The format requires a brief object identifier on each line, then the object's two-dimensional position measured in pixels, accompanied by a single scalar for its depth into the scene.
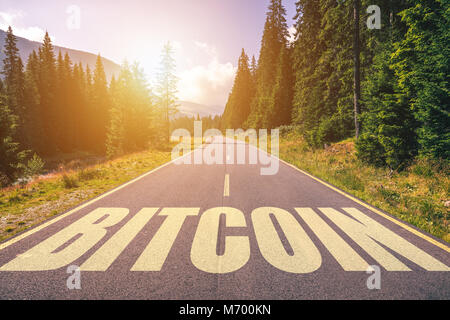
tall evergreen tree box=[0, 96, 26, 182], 15.59
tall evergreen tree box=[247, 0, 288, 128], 41.88
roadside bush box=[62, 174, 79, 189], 8.36
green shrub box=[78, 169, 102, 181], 9.79
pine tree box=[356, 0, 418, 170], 9.19
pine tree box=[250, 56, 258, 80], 63.59
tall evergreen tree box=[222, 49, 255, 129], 62.60
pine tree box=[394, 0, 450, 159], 7.60
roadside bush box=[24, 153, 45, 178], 14.74
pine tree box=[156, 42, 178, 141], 36.47
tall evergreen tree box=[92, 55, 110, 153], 46.41
